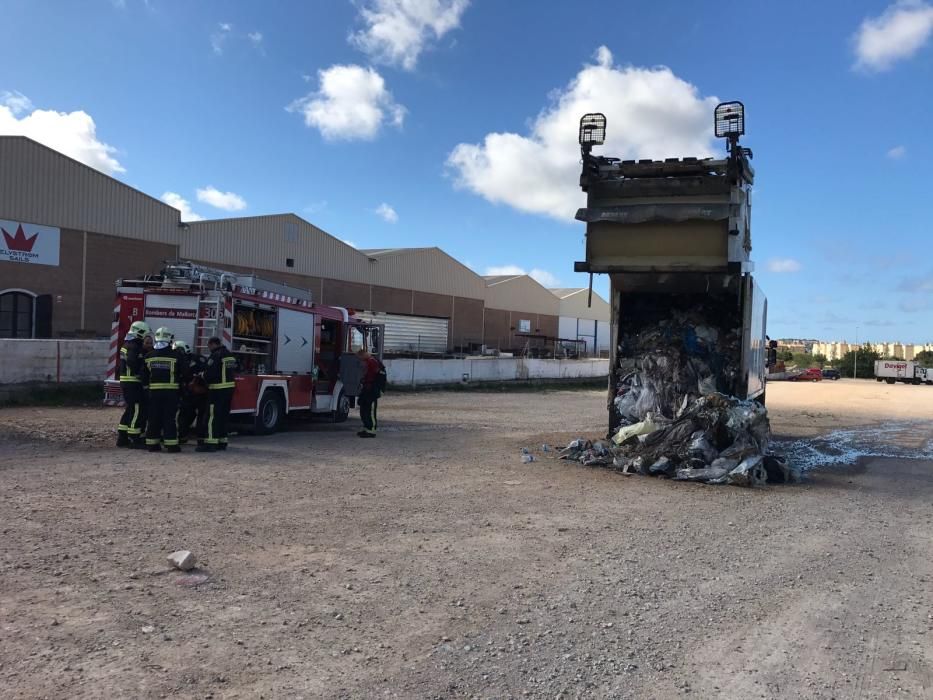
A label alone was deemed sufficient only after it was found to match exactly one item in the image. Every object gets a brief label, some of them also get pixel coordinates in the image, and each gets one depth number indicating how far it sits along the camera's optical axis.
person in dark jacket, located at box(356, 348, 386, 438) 12.24
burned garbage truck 9.47
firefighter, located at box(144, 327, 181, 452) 9.67
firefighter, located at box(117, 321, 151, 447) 9.87
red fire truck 10.90
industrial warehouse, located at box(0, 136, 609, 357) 26.08
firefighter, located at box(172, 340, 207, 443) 10.12
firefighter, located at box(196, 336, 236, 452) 9.98
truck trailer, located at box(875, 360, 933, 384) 64.75
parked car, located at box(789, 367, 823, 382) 62.25
